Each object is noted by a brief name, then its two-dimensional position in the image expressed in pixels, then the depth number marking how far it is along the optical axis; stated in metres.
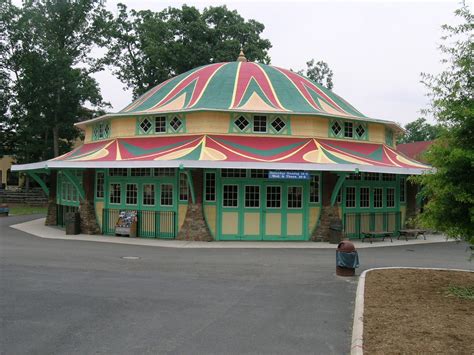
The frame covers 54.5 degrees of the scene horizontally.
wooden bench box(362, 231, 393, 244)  19.09
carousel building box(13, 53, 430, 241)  18.33
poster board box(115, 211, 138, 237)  19.12
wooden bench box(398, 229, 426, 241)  20.67
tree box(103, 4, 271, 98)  42.41
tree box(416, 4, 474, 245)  8.62
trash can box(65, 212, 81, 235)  19.86
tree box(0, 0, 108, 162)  41.22
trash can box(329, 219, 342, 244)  18.16
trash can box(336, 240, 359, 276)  11.48
